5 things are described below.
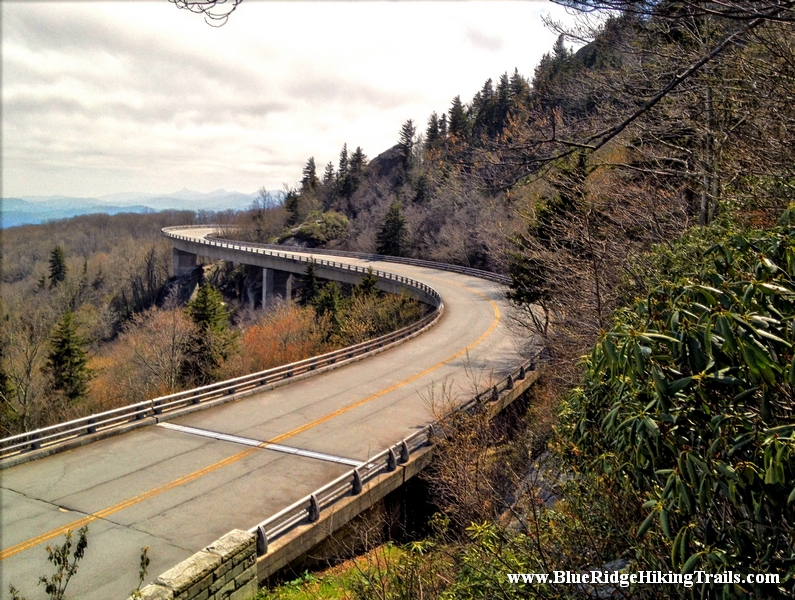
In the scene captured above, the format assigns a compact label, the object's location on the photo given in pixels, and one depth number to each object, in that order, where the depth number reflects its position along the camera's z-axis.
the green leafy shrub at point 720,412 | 3.41
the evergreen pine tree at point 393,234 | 66.31
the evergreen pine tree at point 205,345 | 30.36
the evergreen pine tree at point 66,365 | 29.03
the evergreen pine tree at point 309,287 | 49.97
